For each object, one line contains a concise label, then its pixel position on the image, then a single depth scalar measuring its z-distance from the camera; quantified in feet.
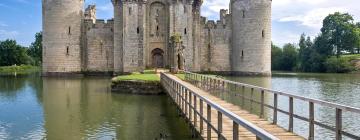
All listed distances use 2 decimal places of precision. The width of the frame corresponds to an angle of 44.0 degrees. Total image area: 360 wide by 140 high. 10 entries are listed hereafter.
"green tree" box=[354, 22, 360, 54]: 212.64
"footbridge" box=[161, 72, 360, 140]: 23.17
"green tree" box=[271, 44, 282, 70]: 260.83
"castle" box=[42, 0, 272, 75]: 161.07
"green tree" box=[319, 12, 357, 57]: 213.05
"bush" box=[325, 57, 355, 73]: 200.72
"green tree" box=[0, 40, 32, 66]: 272.51
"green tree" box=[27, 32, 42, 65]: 305.12
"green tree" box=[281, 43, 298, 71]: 255.78
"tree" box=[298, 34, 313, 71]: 229.39
